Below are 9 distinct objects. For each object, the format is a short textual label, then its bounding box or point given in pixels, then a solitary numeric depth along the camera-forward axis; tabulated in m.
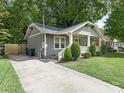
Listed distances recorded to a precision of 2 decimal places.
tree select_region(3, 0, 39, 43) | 15.73
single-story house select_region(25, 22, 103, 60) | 9.39
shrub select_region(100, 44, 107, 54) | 10.52
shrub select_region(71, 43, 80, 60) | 7.79
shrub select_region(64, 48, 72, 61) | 7.72
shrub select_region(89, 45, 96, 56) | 9.35
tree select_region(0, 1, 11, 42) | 9.95
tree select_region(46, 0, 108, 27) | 14.36
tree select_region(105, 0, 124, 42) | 12.45
